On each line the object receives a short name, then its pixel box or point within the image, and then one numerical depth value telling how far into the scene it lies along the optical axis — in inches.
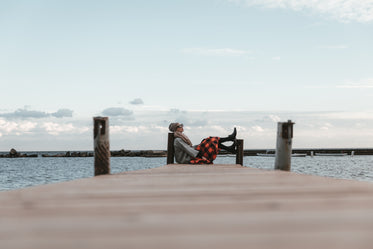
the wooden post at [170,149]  393.3
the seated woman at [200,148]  365.4
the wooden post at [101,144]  219.9
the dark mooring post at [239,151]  428.5
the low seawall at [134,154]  4143.7
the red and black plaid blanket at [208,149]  364.8
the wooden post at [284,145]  239.0
